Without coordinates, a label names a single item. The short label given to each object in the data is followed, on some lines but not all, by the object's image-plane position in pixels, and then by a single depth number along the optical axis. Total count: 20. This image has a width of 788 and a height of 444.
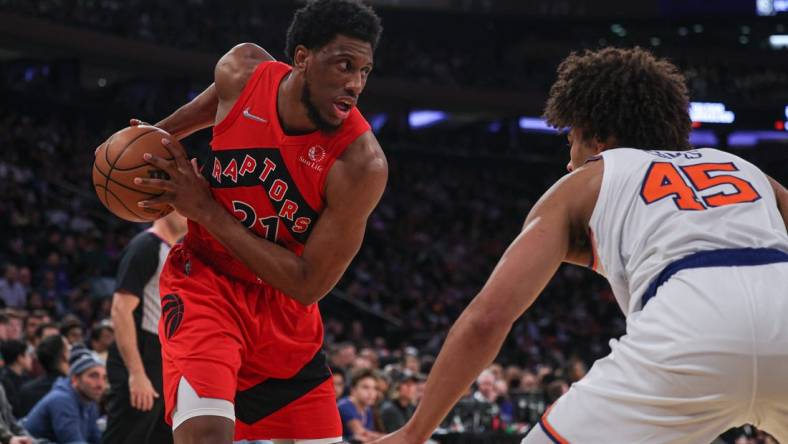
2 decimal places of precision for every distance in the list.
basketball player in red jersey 3.56
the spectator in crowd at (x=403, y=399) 8.95
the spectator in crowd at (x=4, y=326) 8.84
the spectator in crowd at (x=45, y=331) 8.62
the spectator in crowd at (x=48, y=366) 7.68
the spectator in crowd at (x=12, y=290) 12.70
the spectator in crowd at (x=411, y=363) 11.40
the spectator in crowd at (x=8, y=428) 6.04
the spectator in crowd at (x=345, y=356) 11.64
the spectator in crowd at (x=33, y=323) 9.78
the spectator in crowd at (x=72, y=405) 6.75
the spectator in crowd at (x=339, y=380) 8.90
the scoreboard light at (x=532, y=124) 28.02
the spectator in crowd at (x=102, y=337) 8.60
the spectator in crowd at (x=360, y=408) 8.38
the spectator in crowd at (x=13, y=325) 8.98
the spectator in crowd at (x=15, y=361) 8.04
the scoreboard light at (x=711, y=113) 18.00
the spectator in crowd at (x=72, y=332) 9.03
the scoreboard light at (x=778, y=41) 28.58
